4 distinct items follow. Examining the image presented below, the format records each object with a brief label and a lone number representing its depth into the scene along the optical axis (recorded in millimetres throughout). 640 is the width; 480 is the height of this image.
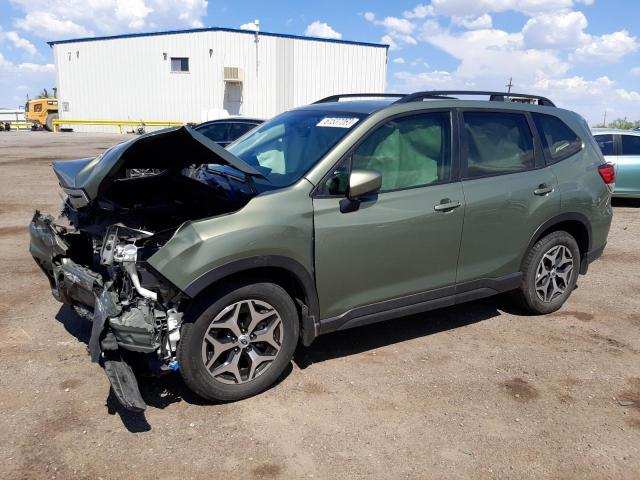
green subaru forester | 3279
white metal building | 39594
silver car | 10961
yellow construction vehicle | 48750
